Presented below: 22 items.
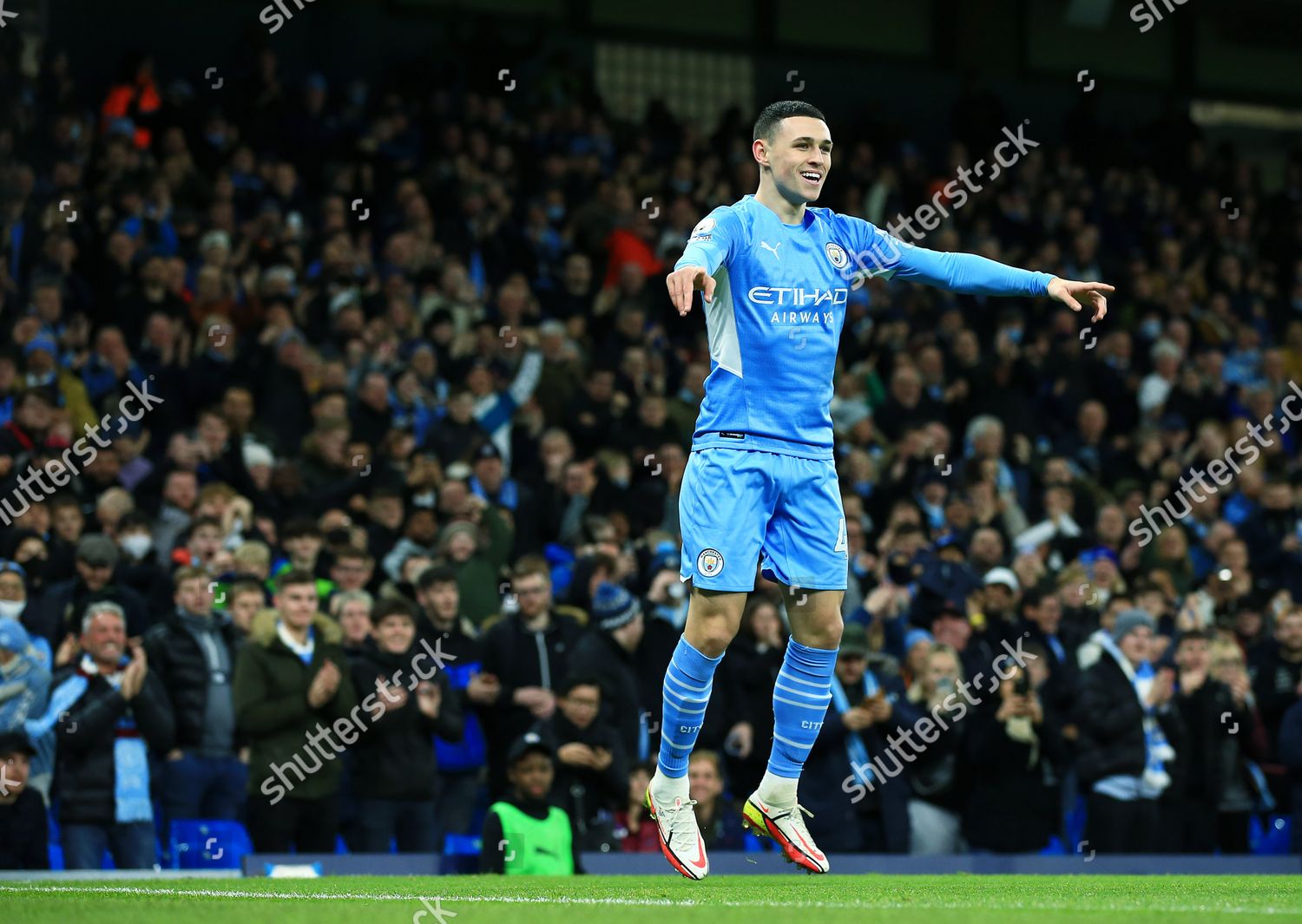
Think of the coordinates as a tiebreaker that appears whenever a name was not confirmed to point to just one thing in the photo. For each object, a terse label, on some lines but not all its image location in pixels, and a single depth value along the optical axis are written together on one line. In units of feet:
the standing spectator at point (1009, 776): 43.86
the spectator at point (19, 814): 36.88
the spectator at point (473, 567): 45.57
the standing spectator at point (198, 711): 38.99
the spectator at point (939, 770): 44.19
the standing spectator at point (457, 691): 41.34
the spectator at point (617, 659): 41.86
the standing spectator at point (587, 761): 39.99
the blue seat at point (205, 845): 38.45
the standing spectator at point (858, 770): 43.14
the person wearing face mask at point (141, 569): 41.98
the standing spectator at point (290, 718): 38.60
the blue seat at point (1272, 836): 47.16
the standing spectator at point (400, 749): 39.91
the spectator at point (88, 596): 40.04
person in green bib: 35.78
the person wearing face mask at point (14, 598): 39.09
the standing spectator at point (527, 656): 41.50
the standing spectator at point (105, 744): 37.42
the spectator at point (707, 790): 40.06
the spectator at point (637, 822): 40.27
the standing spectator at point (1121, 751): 44.91
